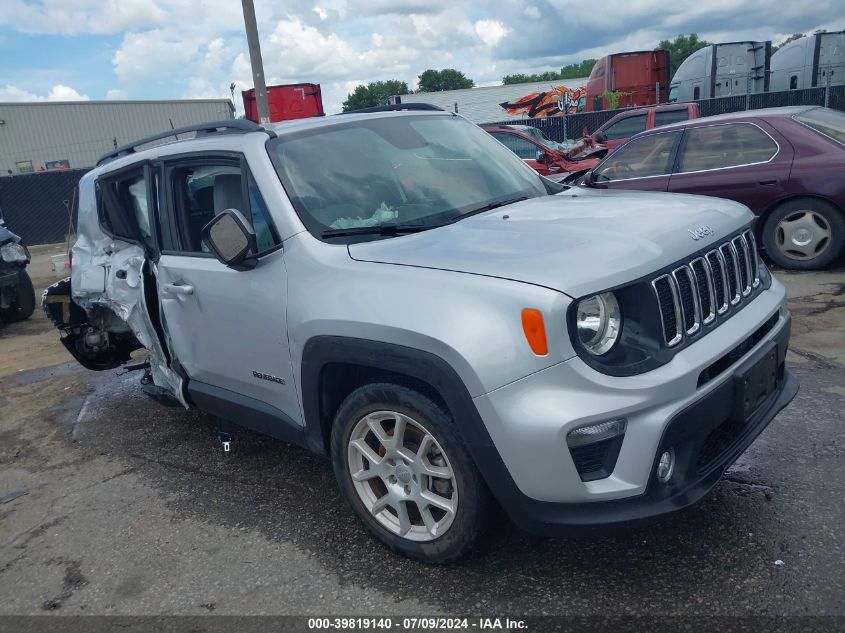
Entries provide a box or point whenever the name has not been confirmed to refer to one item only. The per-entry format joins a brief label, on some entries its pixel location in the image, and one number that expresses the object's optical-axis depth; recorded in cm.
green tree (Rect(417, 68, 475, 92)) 10688
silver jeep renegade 238
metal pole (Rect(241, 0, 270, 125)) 1204
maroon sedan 676
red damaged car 1280
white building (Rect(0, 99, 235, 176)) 3259
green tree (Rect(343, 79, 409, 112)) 9875
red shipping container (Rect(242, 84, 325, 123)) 1942
